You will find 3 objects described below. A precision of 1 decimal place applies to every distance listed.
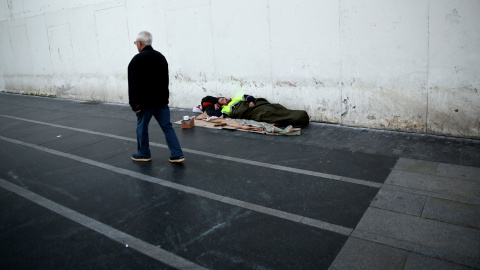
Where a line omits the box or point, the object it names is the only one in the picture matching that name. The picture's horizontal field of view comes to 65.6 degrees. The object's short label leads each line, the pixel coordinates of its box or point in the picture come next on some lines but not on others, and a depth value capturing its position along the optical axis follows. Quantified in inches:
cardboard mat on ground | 270.7
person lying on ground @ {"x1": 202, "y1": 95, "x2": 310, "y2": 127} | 285.3
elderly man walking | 205.6
